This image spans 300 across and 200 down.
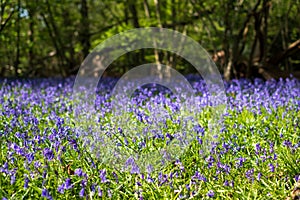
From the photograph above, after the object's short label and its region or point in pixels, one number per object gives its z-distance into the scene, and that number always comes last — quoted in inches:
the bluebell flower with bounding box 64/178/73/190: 99.2
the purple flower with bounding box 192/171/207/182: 119.6
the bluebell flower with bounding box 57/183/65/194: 99.6
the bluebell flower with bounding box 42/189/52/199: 94.7
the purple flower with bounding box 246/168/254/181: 125.0
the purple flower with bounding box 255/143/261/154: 138.9
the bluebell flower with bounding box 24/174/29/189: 101.1
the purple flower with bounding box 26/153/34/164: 117.1
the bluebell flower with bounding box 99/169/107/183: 106.5
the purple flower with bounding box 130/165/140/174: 123.0
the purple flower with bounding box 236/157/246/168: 132.2
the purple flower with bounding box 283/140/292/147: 138.2
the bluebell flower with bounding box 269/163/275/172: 123.3
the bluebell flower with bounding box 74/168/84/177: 103.0
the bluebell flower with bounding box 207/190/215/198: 111.3
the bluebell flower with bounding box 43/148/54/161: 113.6
